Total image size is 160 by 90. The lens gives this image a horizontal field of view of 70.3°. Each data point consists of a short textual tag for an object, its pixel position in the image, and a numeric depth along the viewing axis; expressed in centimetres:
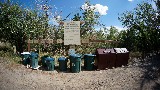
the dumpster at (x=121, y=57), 592
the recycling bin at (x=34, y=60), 582
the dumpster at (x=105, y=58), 567
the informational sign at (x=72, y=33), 703
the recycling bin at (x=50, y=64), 565
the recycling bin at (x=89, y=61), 574
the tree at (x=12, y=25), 841
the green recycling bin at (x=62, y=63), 569
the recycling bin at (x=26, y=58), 600
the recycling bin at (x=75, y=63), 552
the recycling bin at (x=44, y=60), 598
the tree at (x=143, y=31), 742
